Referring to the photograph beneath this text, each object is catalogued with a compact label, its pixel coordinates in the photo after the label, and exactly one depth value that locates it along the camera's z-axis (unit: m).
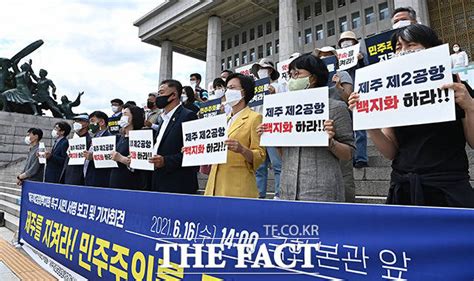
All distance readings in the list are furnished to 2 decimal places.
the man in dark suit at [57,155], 5.09
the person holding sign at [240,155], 2.49
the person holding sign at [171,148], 3.03
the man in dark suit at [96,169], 4.04
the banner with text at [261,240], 1.14
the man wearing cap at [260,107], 3.88
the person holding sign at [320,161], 2.04
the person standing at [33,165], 5.33
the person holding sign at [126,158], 3.53
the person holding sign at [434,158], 1.46
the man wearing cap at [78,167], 4.55
